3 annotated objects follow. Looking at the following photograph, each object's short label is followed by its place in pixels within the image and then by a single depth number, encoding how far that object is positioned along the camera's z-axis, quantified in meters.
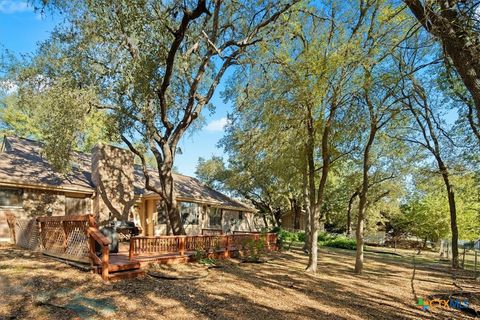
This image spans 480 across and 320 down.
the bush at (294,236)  26.02
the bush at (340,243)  24.42
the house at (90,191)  12.88
